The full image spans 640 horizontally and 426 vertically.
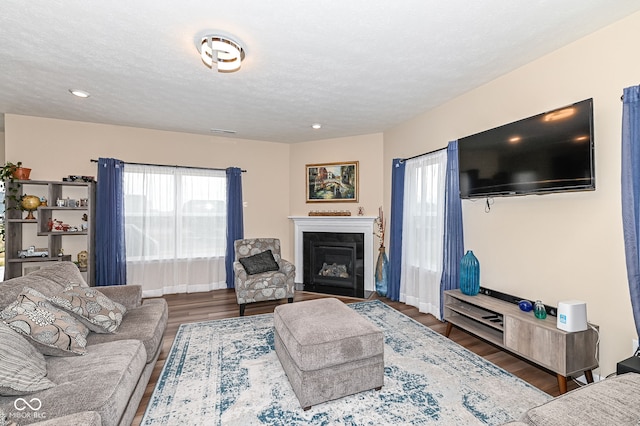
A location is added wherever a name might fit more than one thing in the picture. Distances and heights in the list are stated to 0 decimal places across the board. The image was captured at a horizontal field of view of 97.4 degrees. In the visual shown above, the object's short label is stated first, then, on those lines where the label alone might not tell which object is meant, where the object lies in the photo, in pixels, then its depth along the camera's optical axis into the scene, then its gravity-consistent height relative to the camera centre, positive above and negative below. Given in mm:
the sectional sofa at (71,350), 1336 -861
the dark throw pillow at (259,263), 4121 -701
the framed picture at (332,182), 5184 +645
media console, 2074 -1021
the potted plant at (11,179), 3822 +527
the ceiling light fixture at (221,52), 2229 +1361
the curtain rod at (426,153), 3702 +875
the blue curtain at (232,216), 5129 +10
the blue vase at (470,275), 3029 -642
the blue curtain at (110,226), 4305 -139
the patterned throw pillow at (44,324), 1682 -673
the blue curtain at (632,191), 1910 +164
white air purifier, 2074 -751
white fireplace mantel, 4879 -226
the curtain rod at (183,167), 4546 +879
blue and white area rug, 1903 -1356
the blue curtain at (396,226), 4422 -164
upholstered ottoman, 1970 -1022
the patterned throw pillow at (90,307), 2082 -703
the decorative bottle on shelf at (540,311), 2342 -799
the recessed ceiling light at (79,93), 3215 +1444
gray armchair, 3793 -931
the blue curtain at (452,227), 3381 -136
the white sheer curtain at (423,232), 3730 -228
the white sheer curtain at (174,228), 4660 -192
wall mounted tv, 2111 +529
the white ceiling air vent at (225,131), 4789 +1475
